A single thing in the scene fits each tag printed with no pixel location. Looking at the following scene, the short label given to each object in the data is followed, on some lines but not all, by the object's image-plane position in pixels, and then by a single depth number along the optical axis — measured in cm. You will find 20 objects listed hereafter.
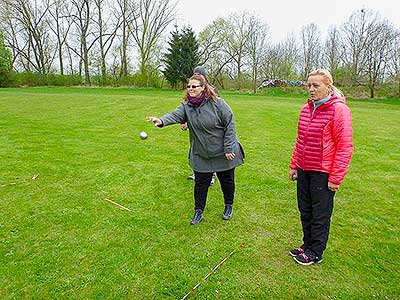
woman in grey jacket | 320
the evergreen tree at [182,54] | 2689
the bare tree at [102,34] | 3284
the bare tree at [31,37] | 3291
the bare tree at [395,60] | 2580
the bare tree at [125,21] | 3312
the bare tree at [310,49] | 3334
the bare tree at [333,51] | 3048
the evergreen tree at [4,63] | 2633
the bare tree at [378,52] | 2638
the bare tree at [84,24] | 3288
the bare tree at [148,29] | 3269
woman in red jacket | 249
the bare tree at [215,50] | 3412
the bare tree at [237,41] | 3319
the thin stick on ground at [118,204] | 397
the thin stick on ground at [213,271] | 250
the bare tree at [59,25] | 3434
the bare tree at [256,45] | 3197
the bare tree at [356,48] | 2777
